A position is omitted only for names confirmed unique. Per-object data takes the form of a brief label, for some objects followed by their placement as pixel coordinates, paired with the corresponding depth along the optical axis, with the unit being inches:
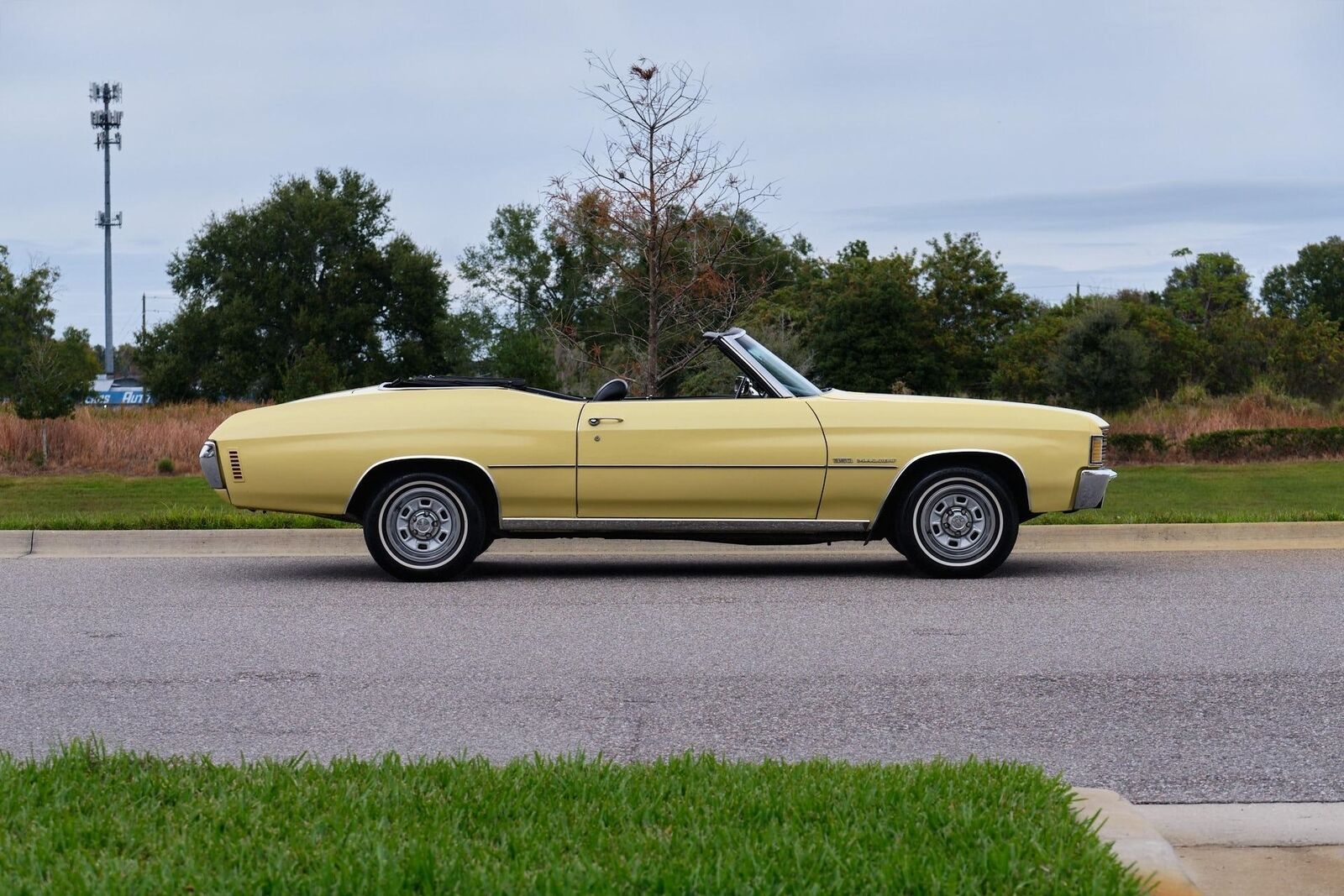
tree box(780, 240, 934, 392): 1961.1
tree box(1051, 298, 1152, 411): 1585.9
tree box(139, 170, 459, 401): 2283.5
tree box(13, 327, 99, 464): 917.2
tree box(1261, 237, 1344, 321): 3705.7
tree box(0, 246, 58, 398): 2605.8
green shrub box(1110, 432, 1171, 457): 973.8
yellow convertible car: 382.0
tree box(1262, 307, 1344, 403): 1707.7
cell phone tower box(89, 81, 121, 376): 3036.4
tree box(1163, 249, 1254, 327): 2824.8
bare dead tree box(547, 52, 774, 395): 644.1
